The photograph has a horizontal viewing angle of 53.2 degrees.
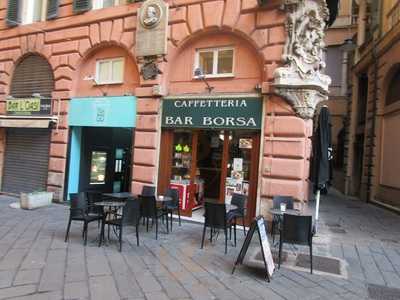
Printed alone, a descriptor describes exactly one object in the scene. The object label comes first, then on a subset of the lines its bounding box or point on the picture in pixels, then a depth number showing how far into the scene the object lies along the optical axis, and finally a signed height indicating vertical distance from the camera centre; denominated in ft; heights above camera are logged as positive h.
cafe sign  29.25 +3.66
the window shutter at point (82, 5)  37.96 +14.02
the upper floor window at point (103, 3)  38.04 +14.34
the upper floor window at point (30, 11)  43.86 +15.20
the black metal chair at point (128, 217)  23.01 -3.65
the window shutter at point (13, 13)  44.04 +15.00
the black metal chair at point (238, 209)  25.47 -3.13
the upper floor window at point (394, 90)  44.30 +9.22
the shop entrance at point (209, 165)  30.14 -0.45
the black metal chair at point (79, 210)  23.92 -3.53
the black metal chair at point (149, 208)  26.00 -3.37
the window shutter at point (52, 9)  40.34 +14.40
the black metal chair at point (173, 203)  28.55 -3.32
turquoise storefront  35.29 +0.99
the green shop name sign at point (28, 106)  39.96 +4.36
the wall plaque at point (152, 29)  32.89 +10.63
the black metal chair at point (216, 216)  23.11 -3.31
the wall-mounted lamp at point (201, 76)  31.32 +6.60
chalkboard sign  18.08 -3.87
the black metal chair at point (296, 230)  19.83 -3.27
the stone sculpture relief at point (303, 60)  27.40 +7.32
